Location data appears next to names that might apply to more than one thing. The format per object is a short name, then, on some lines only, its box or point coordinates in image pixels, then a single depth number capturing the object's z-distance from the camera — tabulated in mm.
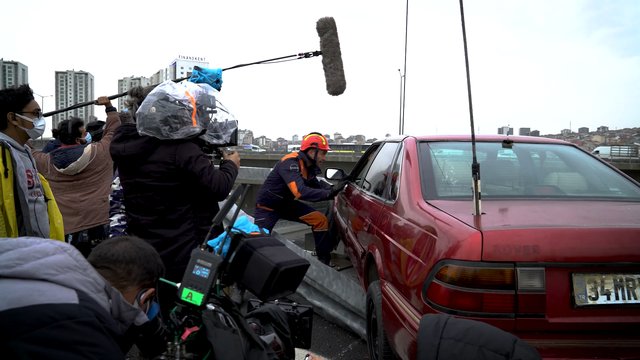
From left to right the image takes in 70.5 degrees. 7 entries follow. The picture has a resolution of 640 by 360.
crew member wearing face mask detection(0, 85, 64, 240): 2502
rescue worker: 5078
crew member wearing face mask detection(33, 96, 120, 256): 4316
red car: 1956
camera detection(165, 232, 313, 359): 1427
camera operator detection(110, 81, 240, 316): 2451
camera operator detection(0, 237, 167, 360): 978
